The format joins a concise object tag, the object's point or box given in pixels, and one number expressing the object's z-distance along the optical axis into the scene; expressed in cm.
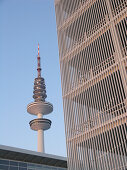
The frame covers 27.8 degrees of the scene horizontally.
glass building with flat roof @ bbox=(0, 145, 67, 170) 4153
